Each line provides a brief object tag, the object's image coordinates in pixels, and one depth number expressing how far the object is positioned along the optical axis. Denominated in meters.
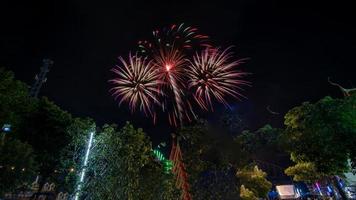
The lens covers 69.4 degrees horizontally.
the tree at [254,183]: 48.91
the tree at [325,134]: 18.83
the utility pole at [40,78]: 58.03
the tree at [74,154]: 13.65
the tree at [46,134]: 26.88
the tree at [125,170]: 14.82
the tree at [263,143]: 23.55
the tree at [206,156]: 18.72
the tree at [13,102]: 22.47
